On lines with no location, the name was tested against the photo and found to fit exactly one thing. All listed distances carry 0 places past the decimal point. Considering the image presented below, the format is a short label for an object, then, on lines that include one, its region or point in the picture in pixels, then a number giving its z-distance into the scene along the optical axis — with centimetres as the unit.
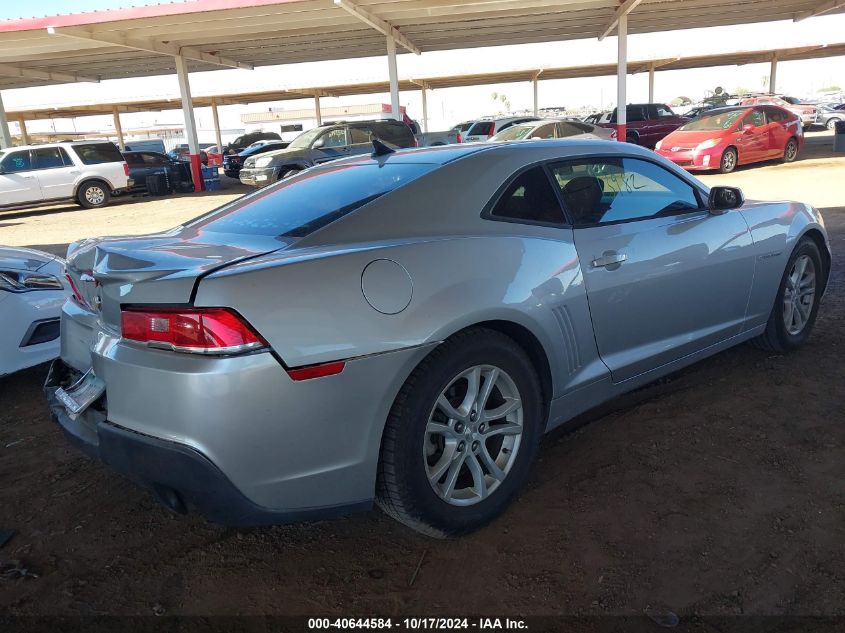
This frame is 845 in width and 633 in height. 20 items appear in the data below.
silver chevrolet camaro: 201
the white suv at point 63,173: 1580
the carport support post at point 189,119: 1980
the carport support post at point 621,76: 1767
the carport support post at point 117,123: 4500
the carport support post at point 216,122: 4031
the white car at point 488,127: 2131
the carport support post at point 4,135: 2255
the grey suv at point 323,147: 1623
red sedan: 1583
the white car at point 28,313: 402
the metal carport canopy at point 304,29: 1544
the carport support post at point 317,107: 4203
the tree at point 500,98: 14650
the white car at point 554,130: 1716
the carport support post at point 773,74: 3697
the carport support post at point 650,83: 3538
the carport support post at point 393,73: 1811
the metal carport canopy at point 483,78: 3588
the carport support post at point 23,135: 4431
